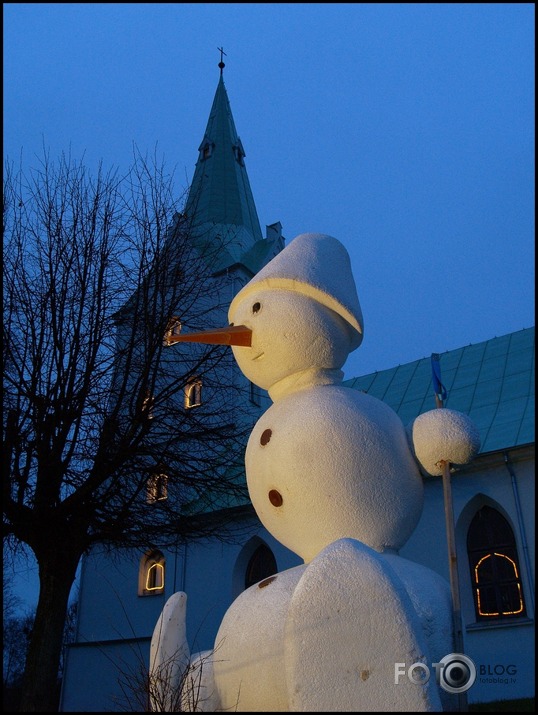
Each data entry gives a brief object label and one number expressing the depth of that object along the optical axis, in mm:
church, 12203
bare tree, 8961
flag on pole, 6418
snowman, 4281
